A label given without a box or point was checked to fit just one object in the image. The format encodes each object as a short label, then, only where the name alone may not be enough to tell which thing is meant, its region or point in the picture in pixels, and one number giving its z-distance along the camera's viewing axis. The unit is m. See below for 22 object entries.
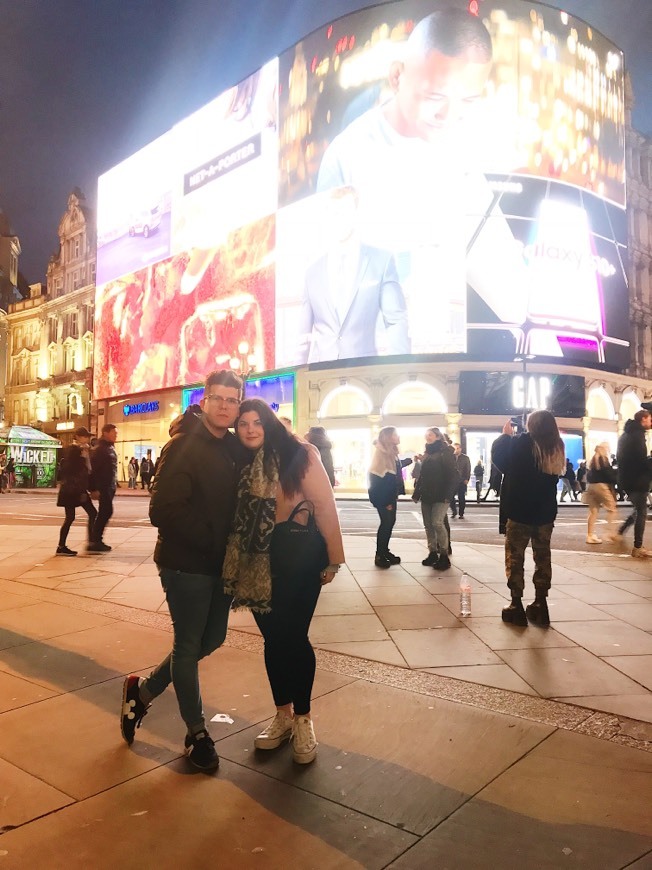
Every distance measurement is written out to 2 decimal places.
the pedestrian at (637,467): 8.94
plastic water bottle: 5.84
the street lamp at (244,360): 34.84
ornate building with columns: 50.06
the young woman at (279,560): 3.02
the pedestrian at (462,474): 17.31
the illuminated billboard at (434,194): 29.84
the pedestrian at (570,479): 23.46
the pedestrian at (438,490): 8.35
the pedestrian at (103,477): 9.79
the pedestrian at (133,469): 36.38
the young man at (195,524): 2.99
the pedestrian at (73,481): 9.56
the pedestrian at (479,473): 25.02
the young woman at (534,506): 5.64
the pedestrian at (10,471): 37.66
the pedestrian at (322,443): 8.62
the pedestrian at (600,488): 10.66
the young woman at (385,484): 8.42
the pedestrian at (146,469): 31.98
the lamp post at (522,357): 29.35
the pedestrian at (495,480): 14.05
